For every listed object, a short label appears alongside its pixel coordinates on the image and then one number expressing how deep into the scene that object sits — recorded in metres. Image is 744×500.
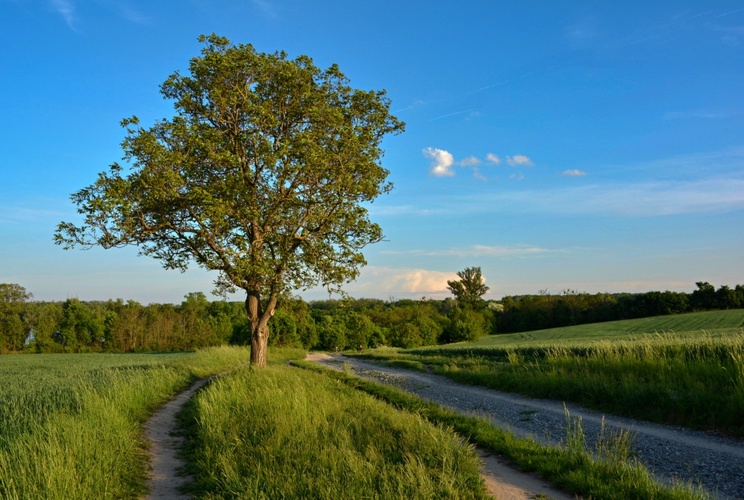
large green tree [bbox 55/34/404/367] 16.66
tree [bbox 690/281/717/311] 71.88
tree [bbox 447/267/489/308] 125.94
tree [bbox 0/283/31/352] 76.75
